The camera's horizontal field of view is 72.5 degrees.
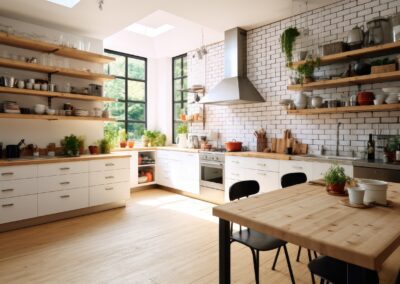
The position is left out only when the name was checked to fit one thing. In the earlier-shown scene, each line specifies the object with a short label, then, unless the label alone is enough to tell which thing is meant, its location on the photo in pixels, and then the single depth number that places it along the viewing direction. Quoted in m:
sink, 3.45
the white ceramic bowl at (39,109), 4.01
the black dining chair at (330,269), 1.47
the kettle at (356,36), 3.41
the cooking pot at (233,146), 4.76
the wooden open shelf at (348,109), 3.11
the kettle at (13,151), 3.82
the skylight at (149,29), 5.80
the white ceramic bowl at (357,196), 1.57
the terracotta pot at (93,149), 4.69
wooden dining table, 1.05
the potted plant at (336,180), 1.86
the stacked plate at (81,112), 4.44
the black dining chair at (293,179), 2.62
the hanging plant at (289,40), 3.99
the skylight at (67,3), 3.67
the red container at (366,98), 3.32
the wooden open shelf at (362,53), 3.09
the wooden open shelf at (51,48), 3.72
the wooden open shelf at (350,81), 3.09
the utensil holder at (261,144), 4.63
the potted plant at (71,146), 4.24
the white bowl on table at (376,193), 1.61
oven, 4.65
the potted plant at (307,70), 3.72
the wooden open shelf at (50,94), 3.73
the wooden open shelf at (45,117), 3.70
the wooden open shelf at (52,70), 3.74
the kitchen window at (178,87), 6.49
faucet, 3.82
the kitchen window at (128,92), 6.20
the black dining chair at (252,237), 1.95
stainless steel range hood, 4.57
